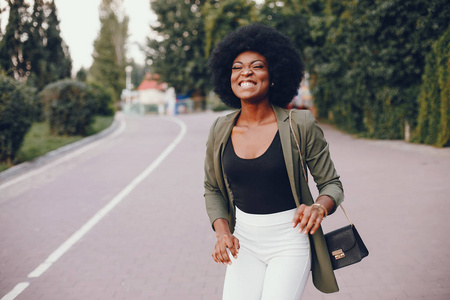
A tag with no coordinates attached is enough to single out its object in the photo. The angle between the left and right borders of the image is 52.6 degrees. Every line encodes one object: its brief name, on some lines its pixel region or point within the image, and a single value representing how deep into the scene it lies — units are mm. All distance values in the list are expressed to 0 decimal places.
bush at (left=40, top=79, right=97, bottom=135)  17828
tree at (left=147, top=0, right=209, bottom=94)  45438
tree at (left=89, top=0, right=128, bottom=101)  66750
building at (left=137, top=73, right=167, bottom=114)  95250
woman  2137
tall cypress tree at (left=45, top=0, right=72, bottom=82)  24859
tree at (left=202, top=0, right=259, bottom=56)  20969
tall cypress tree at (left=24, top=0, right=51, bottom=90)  23547
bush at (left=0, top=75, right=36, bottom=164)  11508
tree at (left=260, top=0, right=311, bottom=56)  19750
